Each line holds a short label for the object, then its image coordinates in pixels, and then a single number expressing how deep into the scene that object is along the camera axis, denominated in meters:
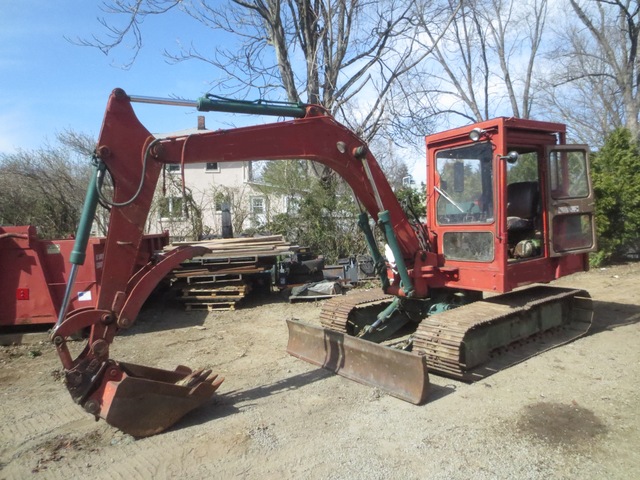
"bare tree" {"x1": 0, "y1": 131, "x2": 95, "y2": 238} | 14.60
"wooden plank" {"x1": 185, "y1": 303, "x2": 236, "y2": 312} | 9.36
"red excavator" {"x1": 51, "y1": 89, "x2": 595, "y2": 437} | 4.05
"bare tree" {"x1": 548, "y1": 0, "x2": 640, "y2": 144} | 17.30
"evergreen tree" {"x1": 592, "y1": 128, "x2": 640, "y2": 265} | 12.49
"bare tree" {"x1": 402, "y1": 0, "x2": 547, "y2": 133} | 22.20
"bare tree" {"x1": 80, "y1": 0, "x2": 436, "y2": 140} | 14.77
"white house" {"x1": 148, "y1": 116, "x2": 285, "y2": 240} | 14.32
